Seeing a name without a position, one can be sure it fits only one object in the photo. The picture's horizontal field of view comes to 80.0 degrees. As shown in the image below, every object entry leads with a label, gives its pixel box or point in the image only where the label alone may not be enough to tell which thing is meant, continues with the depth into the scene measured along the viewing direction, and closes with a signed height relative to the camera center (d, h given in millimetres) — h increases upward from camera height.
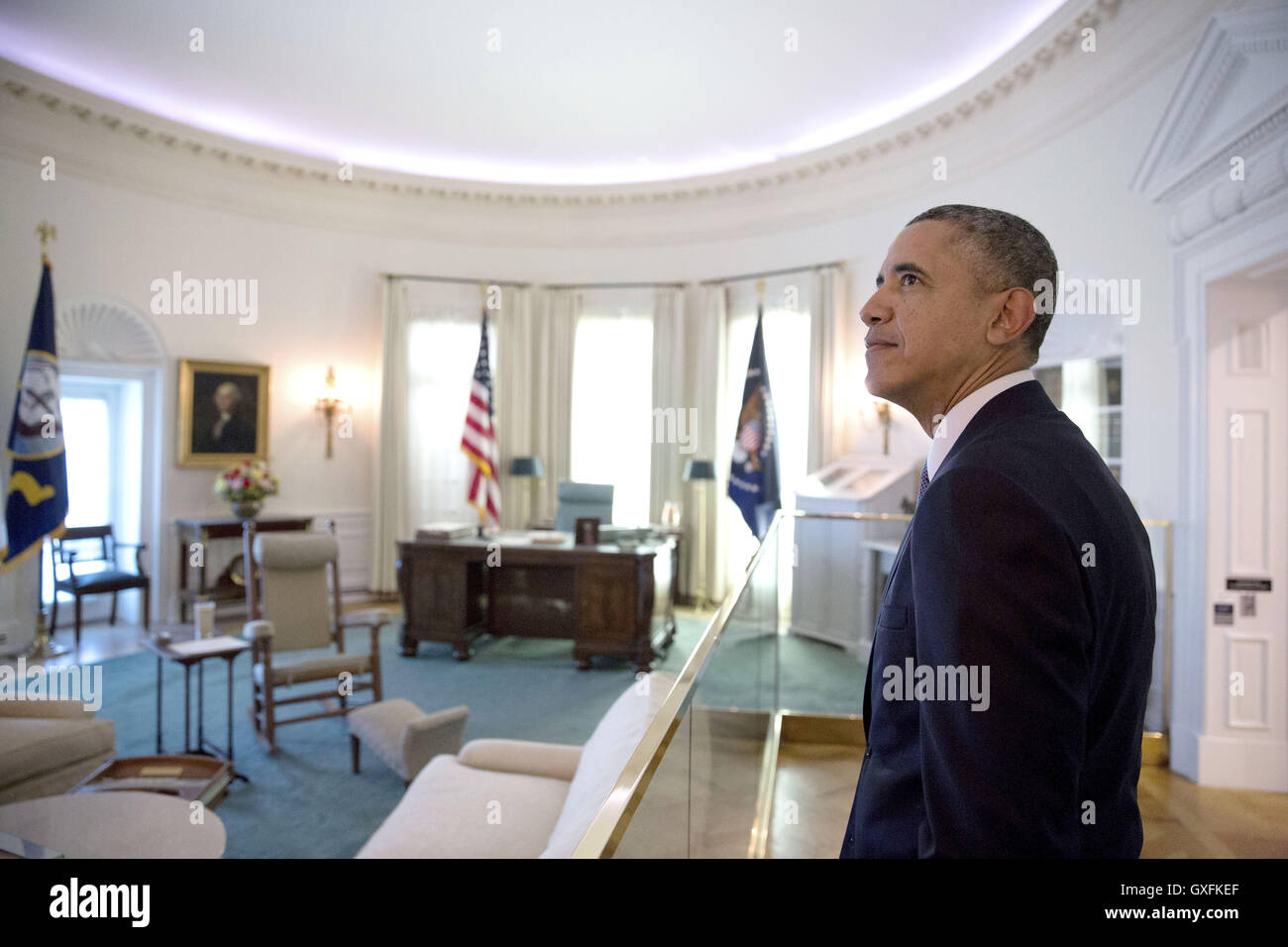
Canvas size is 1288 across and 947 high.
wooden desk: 6336 -1049
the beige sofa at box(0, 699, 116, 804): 3299 -1253
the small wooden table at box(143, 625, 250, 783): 4082 -981
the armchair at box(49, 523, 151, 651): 6855 -941
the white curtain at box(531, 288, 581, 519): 9391 +1060
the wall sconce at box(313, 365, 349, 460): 8812 +777
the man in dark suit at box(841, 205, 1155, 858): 868 -147
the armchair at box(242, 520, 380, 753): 4777 -948
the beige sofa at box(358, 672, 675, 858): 2318 -1191
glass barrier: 1469 -894
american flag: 7680 +299
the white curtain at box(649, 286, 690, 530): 9016 +1024
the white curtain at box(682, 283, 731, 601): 8820 +365
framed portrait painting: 8008 +619
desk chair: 8023 -277
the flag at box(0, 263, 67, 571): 6066 +136
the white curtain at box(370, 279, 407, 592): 9031 +219
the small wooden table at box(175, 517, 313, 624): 7524 -986
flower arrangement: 7629 -125
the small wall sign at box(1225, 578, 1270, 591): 4039 -559
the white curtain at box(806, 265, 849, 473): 7980 +1122
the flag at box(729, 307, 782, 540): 7613 +218
